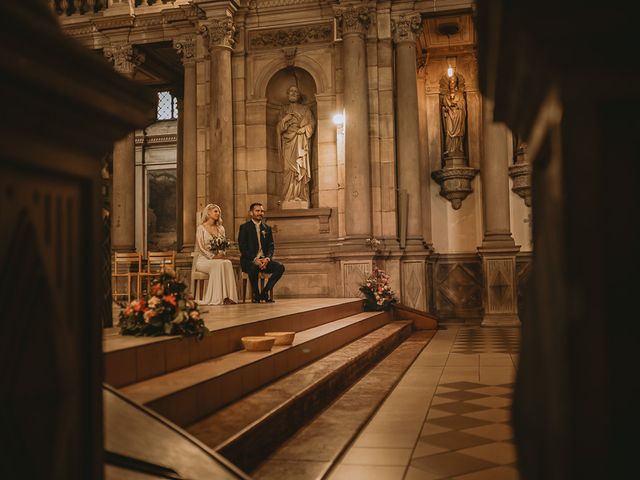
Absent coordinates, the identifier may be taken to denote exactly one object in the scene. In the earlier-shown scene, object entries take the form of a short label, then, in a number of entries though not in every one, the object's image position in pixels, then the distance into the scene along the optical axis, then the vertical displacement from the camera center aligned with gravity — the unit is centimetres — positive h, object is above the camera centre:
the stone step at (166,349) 433 -60
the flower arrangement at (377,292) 1277 -49
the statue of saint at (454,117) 1614 +340
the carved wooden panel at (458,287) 1595 -53
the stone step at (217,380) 402 -76
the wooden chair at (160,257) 1401 +22
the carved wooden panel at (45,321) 135 -10
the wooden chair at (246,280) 1207 -23
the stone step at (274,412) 387 -95
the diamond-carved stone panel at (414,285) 1397 -41
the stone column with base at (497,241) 1399 +45
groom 1153 +27
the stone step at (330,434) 395 -115
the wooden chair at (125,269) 1385 +1
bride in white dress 1095 +6
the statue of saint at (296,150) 1498 +249
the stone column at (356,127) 1379 +272
